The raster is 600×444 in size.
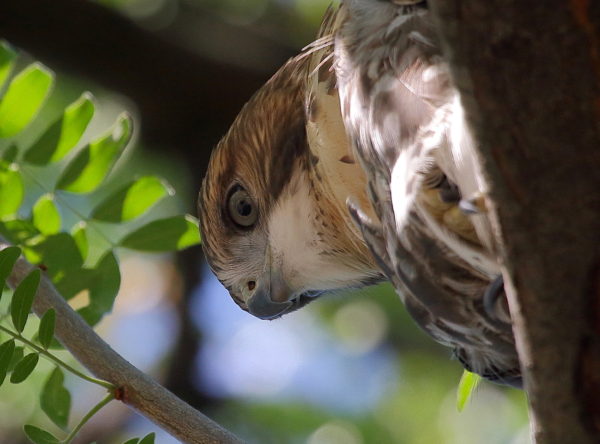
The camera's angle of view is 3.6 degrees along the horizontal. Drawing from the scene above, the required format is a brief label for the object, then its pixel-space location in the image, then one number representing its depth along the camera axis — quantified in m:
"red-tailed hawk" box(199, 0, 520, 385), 3.14
